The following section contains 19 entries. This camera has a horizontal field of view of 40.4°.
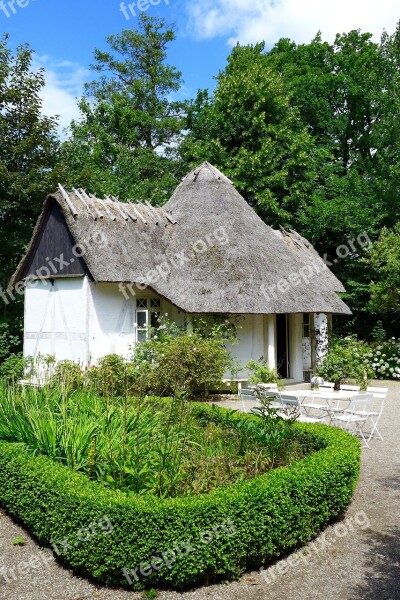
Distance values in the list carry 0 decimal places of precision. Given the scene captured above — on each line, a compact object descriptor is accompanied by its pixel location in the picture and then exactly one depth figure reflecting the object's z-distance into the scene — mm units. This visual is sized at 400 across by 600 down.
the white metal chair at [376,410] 9852
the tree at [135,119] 30516
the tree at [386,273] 20188
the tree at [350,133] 25344
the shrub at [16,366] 16344
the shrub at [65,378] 8732
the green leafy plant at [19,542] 5773
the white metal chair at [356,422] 9503
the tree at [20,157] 19547
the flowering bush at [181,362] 13797
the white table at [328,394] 10106
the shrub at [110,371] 13289
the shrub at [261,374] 15531
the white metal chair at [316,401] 13558
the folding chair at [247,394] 9941
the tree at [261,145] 25531
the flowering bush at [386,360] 20208
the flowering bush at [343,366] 17953
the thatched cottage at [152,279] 15438
